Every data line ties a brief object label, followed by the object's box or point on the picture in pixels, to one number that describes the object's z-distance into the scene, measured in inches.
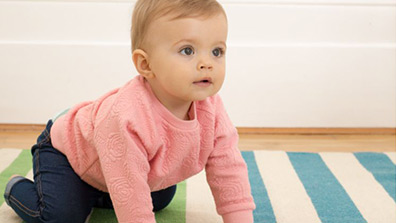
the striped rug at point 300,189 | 44.7
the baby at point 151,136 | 32.6
